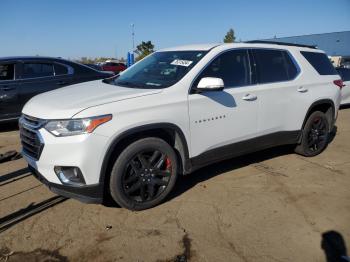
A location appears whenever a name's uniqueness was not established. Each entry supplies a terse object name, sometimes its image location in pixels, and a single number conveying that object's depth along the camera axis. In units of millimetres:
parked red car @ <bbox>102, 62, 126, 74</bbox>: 26969
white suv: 3385
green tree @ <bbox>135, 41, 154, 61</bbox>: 39562
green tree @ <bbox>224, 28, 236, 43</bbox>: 42531
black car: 7043
